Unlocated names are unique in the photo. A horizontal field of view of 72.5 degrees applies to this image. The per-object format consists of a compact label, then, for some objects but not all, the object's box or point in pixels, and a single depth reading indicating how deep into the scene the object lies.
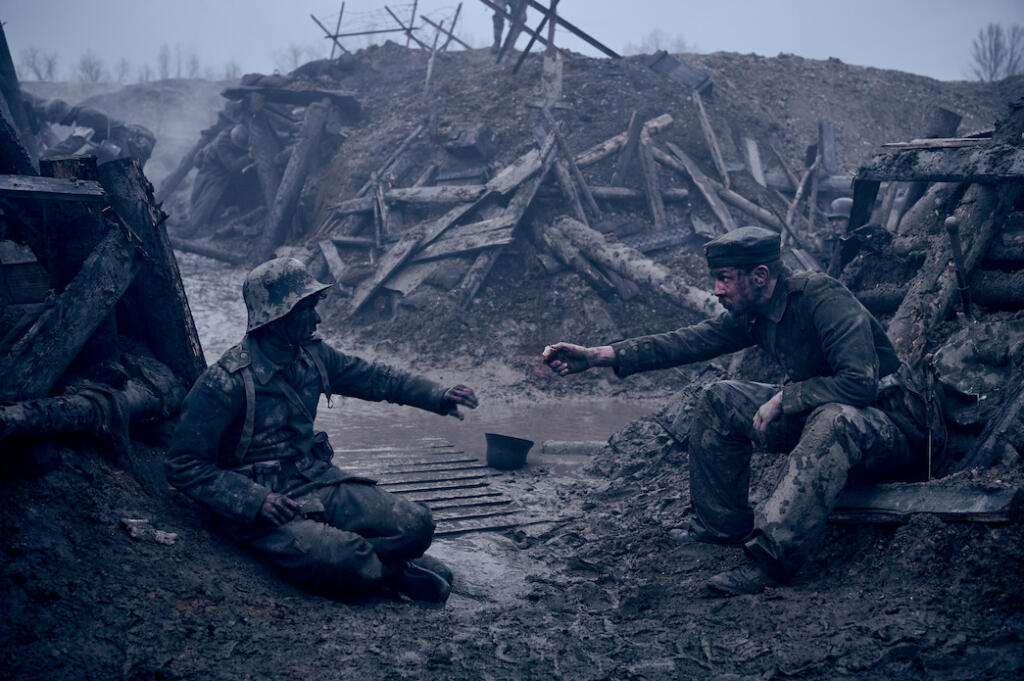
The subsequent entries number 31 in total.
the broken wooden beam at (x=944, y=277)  4.74
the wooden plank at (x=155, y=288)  4.20
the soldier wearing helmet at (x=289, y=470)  3.31
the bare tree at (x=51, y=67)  47.56
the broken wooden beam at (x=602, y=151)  12.57
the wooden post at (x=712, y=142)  13.05
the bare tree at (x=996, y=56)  30.60
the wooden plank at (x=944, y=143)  5.21
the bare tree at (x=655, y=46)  59.98
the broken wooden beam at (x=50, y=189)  3.76
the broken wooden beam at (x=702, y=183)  11.95
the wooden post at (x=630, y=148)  12.54
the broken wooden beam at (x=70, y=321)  3.56
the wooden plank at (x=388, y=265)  11.16
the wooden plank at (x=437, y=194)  11.71
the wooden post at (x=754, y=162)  13.71
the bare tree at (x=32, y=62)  48.27
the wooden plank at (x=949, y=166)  4.81
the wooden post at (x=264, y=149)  15.45
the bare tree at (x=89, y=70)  47.69
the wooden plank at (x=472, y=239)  10.84
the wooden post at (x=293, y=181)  14.73
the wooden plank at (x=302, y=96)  16.27
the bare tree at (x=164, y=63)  57.50
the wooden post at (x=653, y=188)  11.83
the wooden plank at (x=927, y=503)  3.07
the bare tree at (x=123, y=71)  56.58
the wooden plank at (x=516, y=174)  11.49
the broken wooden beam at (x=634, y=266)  9.24
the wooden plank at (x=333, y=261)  11.96
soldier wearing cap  3.29
